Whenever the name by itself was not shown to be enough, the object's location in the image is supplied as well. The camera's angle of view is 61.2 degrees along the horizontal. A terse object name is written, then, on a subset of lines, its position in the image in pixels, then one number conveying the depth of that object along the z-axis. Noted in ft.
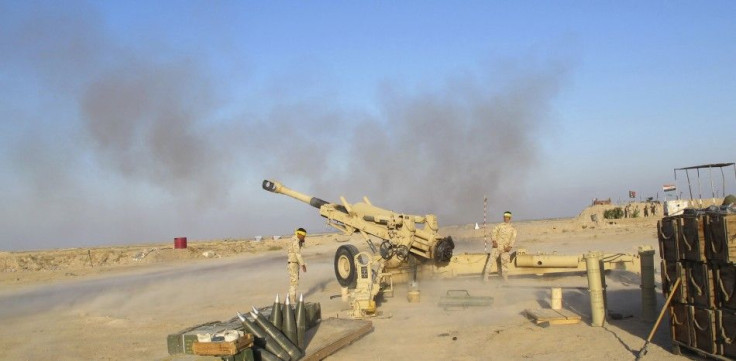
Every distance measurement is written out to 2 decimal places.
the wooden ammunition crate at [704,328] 20.44
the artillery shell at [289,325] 23.31
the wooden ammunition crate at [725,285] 19.71
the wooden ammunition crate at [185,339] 21.30
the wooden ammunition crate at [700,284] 20.68
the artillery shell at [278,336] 22.08
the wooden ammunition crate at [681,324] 21.63
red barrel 116.06
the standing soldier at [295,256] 37.63
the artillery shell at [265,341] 21.84
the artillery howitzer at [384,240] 39.63
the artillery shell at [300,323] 23.81
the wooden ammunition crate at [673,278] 22.12
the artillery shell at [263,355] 21.57
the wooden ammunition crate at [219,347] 19.57
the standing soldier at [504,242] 39.86
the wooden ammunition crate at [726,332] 19.60
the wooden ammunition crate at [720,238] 19.71
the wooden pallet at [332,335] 23.82
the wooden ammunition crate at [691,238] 21.15
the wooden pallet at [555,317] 28.71
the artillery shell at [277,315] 23.39
